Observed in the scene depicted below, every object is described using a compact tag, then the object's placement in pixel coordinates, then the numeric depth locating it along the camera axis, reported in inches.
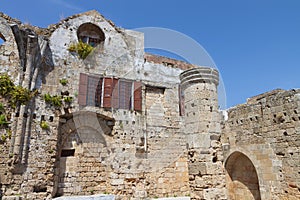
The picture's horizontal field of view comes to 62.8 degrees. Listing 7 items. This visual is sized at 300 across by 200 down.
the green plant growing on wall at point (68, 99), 424.5
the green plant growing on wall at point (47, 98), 409.4
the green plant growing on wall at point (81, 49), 463.8
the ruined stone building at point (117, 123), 305.3
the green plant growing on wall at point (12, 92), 380.8
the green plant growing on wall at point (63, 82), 433.7
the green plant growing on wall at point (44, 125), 393.1
